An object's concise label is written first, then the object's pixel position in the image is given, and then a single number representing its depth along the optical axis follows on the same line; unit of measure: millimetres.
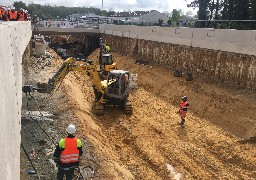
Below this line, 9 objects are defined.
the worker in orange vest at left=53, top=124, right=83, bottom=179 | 4882
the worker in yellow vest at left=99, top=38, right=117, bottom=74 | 15907
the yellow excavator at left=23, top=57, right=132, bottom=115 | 10699
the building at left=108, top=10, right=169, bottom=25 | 63295
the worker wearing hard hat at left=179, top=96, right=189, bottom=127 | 10112
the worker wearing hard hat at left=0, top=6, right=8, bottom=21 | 10155
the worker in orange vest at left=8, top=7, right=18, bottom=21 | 11506
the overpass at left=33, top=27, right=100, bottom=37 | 28075
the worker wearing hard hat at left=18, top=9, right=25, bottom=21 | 11786
